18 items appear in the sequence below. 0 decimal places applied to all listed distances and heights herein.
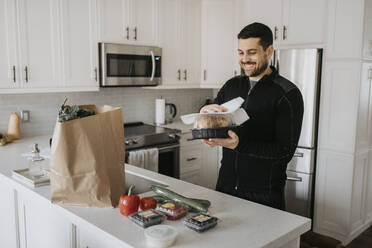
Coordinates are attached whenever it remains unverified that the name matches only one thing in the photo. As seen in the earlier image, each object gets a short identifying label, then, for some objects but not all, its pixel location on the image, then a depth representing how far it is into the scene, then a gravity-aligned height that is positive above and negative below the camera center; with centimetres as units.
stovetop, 329 -61
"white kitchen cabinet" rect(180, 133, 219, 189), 382 -98
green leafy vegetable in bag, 148 -18
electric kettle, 432 -49
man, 191 -30
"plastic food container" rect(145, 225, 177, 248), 119 -54
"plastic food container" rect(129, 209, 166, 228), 136 -55
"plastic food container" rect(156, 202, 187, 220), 144 -55
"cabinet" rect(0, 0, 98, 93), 285 +18
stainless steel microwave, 338 +4
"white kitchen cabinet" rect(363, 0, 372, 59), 300 +35
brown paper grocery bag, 149 -37
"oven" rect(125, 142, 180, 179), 358 -87
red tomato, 151 -54
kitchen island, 129 -58
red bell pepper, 145 -52
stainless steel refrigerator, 326 -46
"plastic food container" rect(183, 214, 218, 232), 132 -55
